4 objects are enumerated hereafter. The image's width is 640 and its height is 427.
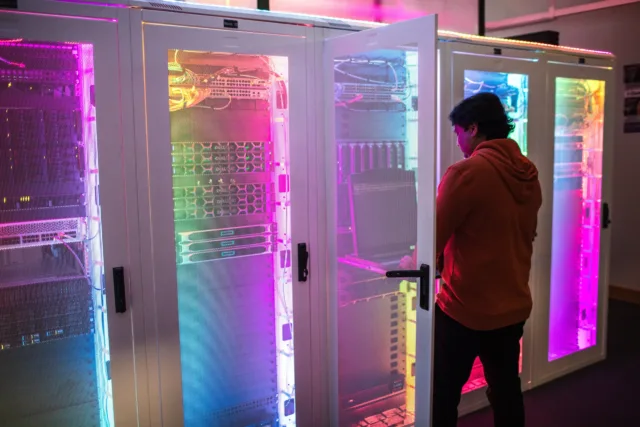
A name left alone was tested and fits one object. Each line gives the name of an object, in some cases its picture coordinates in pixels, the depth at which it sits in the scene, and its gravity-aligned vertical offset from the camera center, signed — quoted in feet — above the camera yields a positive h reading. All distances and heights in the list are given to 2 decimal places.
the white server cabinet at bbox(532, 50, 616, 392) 11.64 -1.70
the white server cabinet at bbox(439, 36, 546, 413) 9.55 +1.15
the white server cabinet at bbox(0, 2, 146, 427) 6.37 -0.75
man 6.54 -1.30
